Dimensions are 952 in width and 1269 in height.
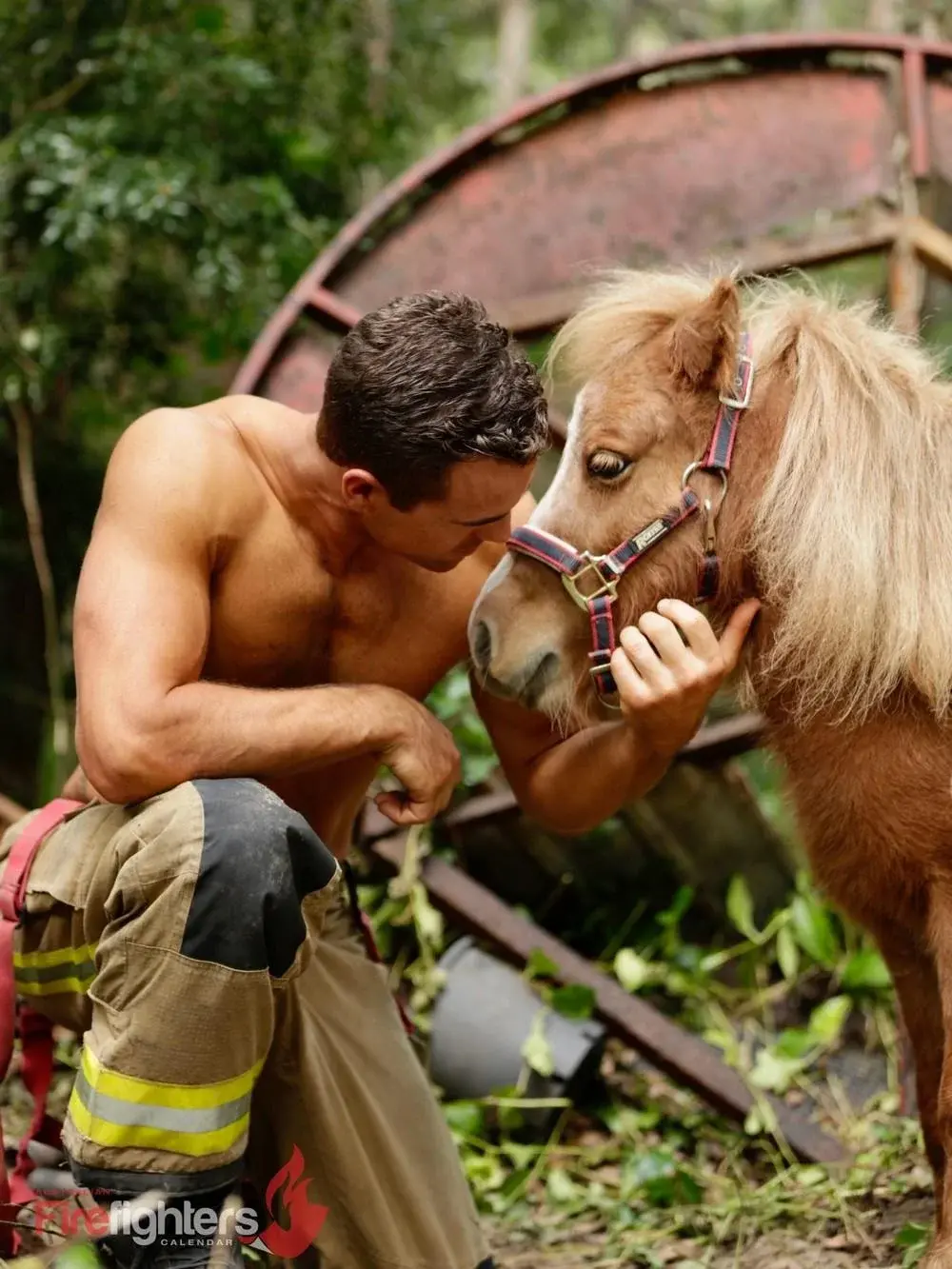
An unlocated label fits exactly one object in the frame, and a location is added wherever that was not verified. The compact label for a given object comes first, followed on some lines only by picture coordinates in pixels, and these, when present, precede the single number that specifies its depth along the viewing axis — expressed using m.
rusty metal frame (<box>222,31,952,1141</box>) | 3.88
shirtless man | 2.07
